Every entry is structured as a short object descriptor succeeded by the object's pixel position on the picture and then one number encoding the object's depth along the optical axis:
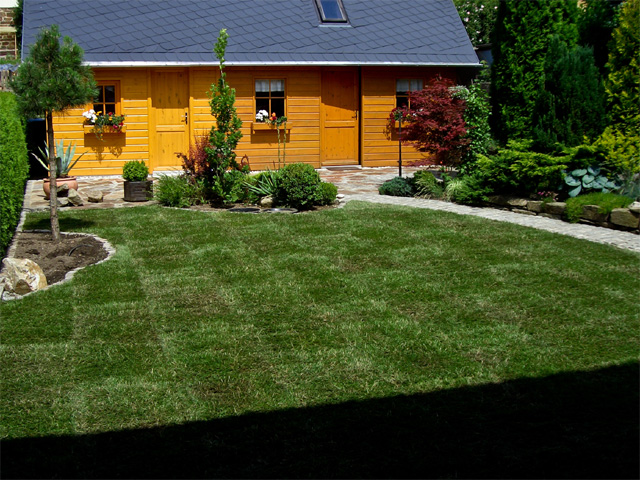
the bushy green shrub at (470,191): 11.21
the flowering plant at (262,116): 16.24
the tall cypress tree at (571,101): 10.46
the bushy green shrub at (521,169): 10.28
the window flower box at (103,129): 15.59
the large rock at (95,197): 12.13
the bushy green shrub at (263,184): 11.55
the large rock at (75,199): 11.82
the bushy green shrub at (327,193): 11.25
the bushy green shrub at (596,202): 9.43
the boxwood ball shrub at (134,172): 12.06
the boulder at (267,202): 11.38
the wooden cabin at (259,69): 15.74
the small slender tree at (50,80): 8.12
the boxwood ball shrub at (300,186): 10.96
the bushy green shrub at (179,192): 11.56
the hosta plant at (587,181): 10.06
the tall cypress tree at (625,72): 9.97
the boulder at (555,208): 10.05
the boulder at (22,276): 6.65
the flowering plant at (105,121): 15.52
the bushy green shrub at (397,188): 12.47
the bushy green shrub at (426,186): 12.13
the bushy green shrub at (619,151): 9.90
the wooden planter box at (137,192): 12.07
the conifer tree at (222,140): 11.48
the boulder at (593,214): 9.51
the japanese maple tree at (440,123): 11.80
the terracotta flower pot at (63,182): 12.63
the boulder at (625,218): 9.14
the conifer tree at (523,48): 11.66
